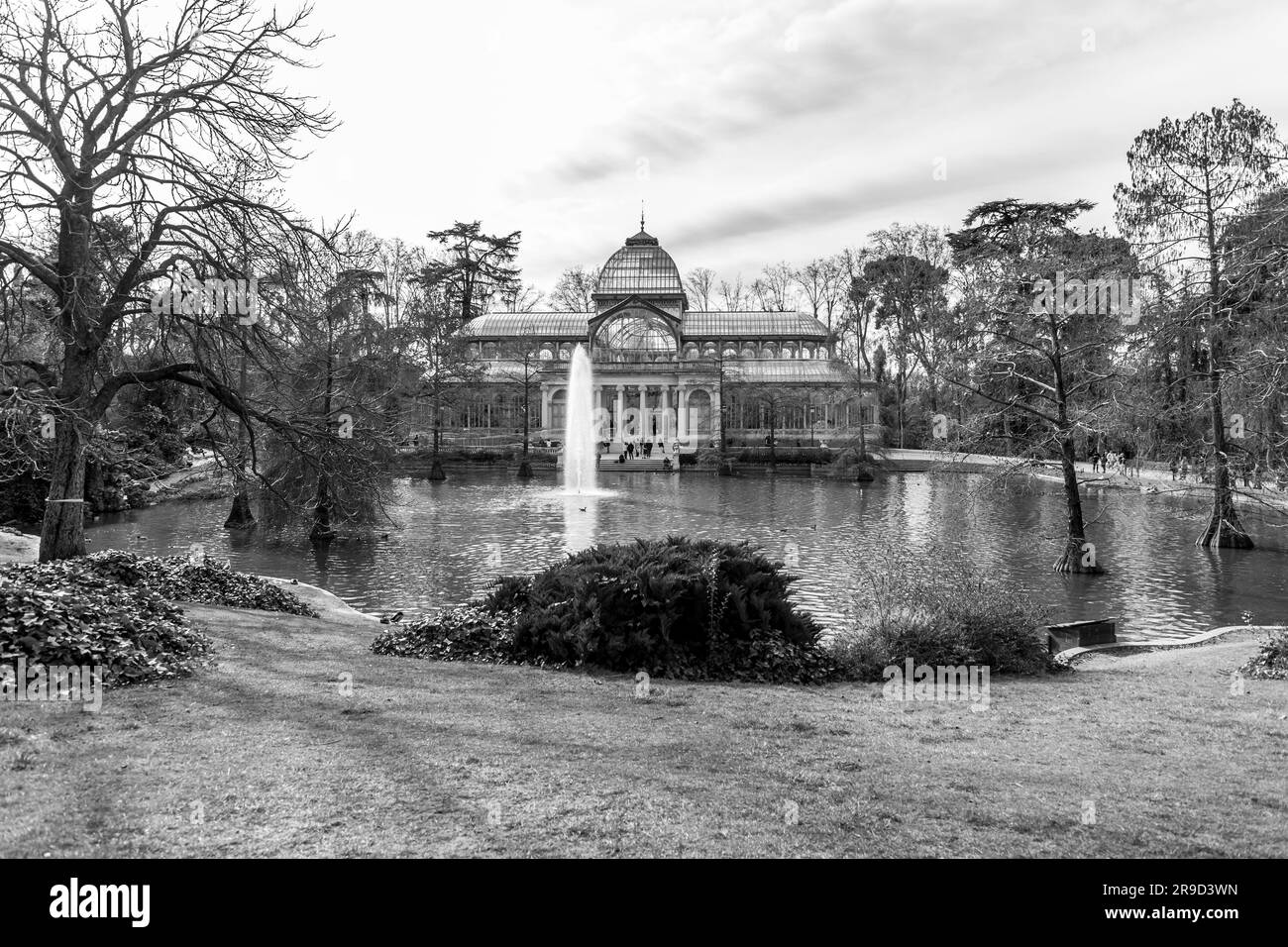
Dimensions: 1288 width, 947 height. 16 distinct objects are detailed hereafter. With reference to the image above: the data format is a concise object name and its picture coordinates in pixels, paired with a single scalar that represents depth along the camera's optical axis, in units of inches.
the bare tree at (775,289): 3464.6
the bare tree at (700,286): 3651.6
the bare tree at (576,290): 3565.5
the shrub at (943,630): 400.2
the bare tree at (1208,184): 707.4
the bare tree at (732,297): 3636.8
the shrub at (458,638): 398.6
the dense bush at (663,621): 374.0
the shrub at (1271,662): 384.2
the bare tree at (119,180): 438.6
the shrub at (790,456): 2084.2
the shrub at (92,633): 291.6
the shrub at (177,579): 417.4
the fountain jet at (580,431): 1760.8
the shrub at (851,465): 1817.1
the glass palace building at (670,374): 2527.1
